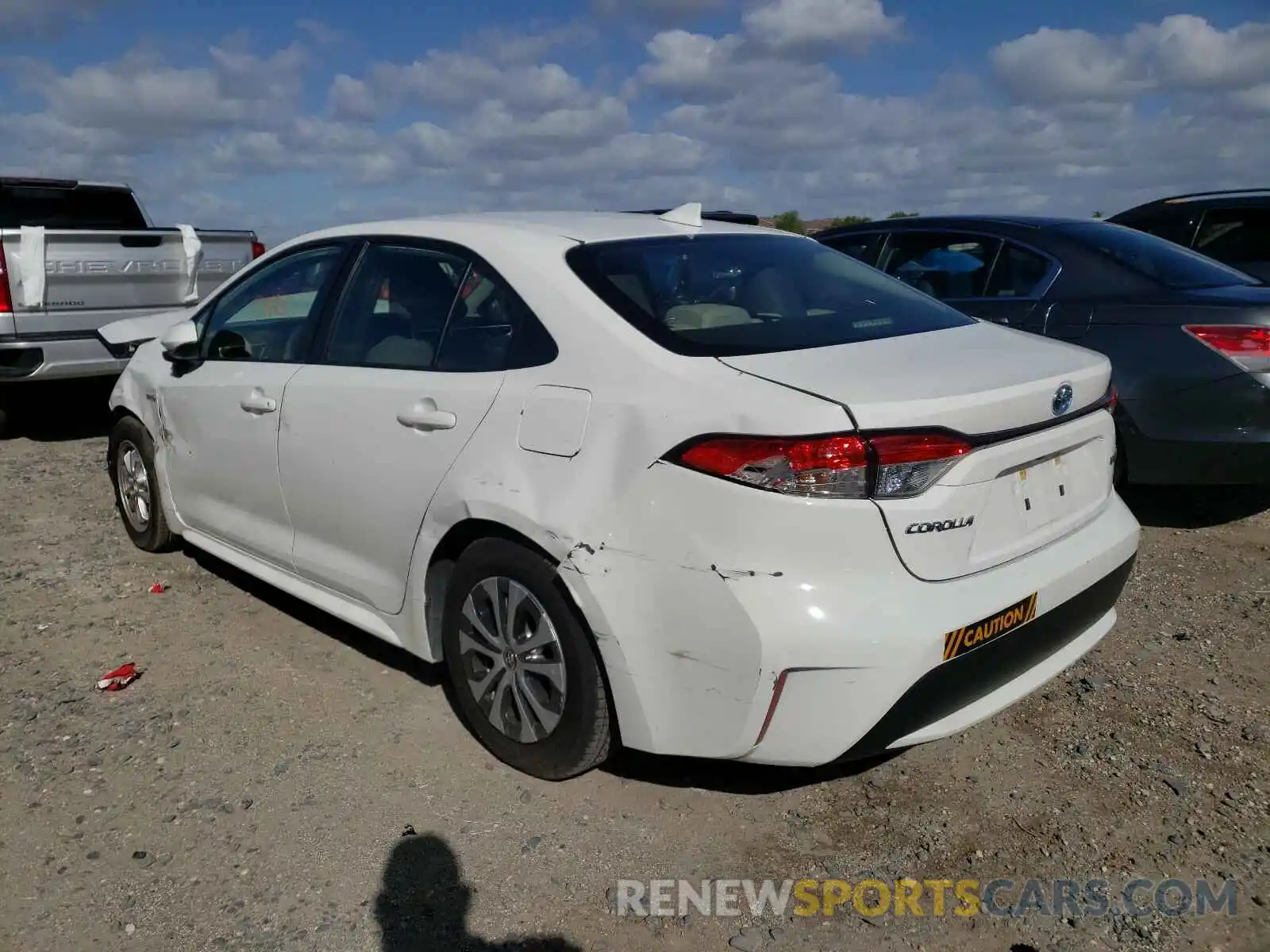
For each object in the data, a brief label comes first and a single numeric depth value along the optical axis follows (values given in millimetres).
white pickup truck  6793
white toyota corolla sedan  2402
